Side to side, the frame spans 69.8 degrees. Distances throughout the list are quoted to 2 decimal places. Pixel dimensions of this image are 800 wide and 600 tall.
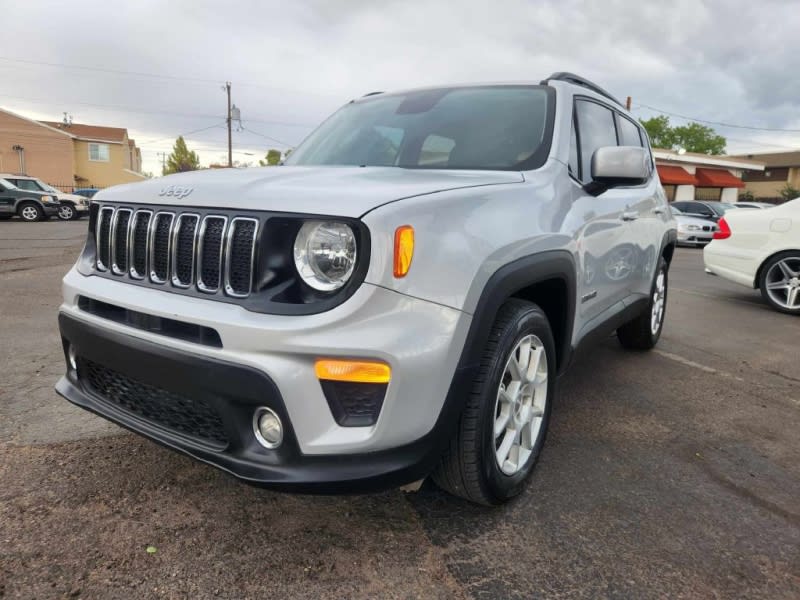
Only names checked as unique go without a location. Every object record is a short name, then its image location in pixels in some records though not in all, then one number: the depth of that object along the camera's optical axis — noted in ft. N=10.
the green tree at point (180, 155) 232.32
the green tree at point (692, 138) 224.53
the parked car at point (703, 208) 57.77
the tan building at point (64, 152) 127.65
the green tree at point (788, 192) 136.05
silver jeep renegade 5.51
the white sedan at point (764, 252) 21.83
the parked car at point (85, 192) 96.04
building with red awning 111.86
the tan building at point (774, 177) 157.58
